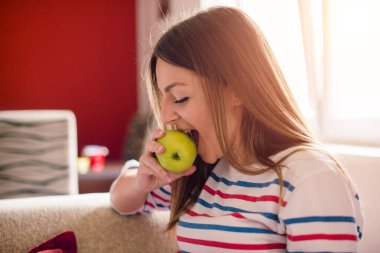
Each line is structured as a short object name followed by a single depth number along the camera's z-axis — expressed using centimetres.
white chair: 171
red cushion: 122
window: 162
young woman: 86
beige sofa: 128
